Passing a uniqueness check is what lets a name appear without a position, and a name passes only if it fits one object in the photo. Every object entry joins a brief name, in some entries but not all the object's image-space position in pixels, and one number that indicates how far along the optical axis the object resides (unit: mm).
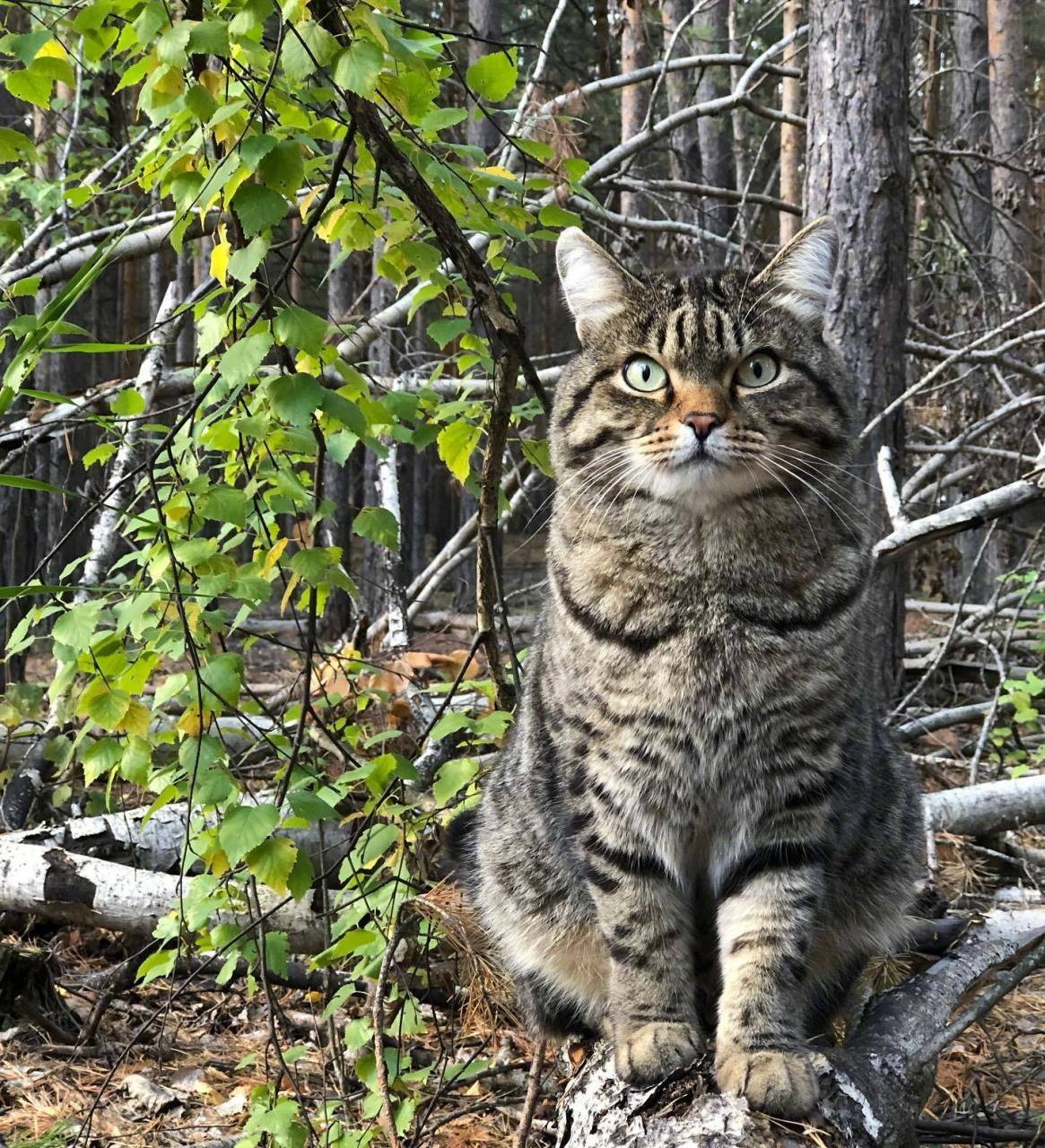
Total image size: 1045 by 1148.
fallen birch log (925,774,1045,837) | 3760
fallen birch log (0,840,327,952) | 3594
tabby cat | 2285
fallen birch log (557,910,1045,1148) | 1900
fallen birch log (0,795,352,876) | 3900
